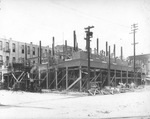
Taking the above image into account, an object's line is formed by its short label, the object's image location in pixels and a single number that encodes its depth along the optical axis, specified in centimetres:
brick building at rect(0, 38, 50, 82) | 5281
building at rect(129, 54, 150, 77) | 5025
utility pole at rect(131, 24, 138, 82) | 3793
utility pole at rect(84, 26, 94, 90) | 2444
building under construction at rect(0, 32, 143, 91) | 2908
